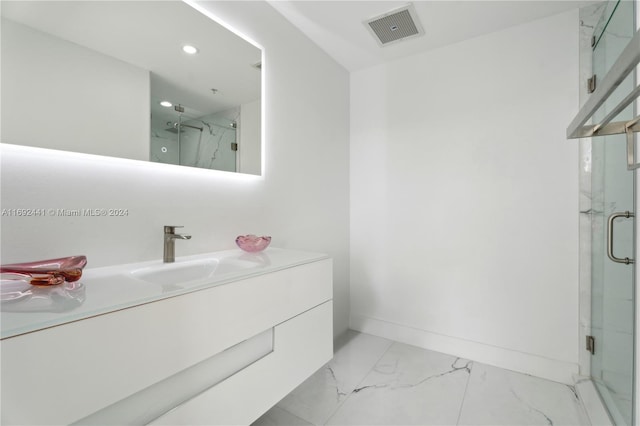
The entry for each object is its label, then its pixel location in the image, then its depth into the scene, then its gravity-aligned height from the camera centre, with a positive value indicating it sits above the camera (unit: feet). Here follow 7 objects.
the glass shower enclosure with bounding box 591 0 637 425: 3.92 -0.58
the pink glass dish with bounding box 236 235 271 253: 4.82 -0.55
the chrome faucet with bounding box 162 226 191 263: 3.95 -0.45
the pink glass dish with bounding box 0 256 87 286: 2.43 -0.55
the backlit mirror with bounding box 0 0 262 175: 3.03 +1.74
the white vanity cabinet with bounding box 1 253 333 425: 1.89 -1.31
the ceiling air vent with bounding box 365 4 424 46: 6.02 +4.20
